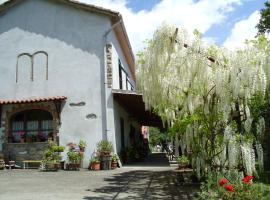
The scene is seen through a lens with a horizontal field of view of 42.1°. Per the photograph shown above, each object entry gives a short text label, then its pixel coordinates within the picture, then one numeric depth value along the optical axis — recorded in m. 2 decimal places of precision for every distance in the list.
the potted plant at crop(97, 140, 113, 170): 13.89
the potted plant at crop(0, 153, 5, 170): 14.51
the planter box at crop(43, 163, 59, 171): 13.76
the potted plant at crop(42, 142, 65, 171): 13.79
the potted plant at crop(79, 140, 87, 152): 14.45
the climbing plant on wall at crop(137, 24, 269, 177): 6.67
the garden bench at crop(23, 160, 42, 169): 14.67
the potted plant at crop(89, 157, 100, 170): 13.92
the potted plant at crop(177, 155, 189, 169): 9.23
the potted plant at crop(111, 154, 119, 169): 14.16
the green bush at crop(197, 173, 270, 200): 5.28
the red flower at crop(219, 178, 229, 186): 5.48
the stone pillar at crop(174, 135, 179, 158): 8.73
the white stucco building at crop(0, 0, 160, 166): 14.81
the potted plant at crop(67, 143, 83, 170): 13.99
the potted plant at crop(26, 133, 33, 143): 15.23
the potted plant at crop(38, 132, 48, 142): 15.21
